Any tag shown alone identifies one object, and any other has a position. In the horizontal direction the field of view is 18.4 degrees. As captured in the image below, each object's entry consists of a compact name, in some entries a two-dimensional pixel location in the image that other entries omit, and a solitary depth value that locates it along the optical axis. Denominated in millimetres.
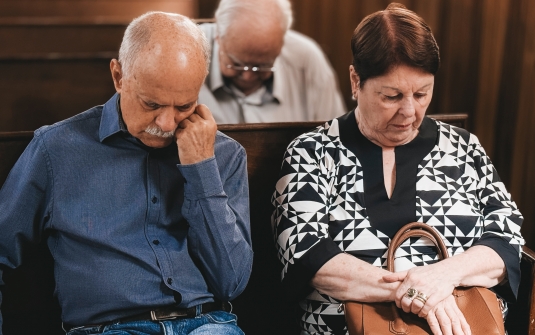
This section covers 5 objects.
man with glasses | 3771
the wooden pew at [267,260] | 3283
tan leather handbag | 3037
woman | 3120
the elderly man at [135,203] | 2999
